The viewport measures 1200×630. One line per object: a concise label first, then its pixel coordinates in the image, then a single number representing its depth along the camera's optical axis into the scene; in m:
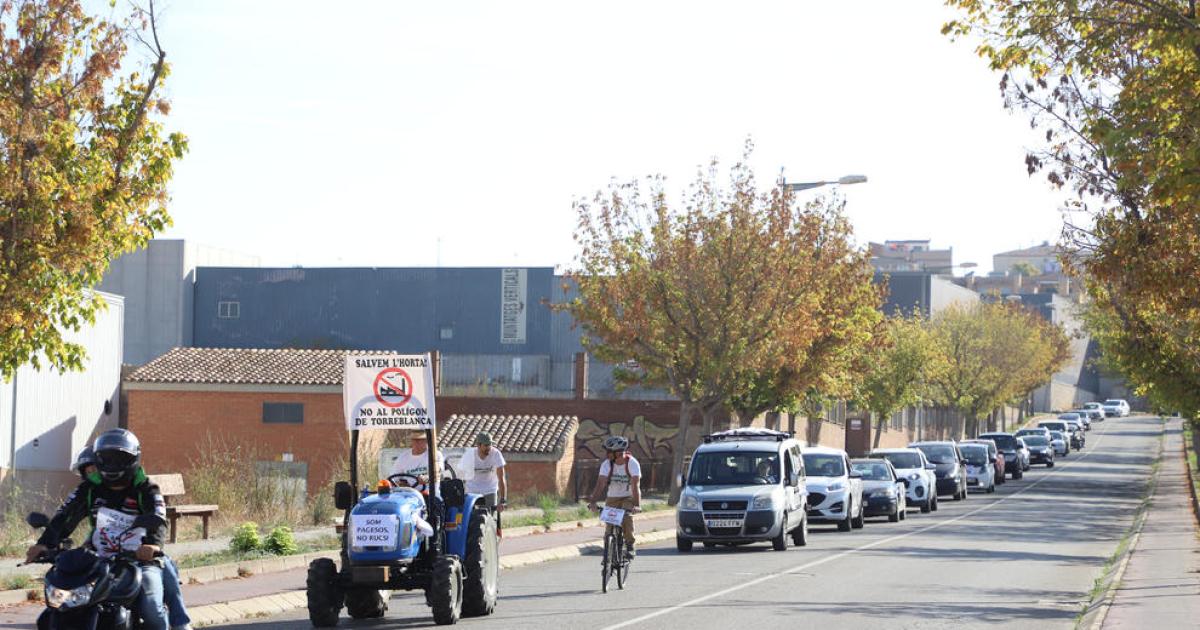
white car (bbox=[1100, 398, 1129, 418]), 136.12
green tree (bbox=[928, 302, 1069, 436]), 86.12
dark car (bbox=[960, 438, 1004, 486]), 56.28
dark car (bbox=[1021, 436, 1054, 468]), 73.88
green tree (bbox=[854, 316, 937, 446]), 63.50
